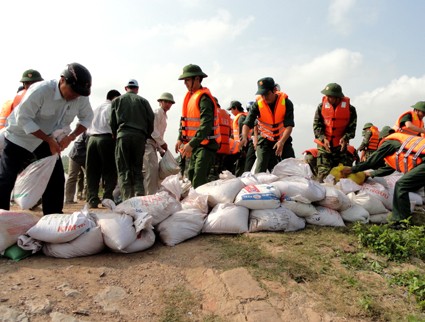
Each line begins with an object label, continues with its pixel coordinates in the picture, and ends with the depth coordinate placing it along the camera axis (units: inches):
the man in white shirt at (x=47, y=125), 108.0
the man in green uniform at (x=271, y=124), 167.6
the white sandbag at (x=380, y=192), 152.4
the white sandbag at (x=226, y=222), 116.6
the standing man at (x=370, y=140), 342.3
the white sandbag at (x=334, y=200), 134.2
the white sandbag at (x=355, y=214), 138.9
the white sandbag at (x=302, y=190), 129.5
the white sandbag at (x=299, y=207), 127.3
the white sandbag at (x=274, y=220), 118.4
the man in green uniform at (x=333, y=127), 187.8
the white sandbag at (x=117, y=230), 100.0
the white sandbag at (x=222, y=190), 124.8
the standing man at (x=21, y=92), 156.9
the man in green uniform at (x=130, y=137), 151.5
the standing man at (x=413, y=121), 207.4
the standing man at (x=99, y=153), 168.1
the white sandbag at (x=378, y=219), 146.9
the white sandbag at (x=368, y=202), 145.9
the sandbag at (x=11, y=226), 96.7
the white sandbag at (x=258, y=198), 121.6
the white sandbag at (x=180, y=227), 111.3
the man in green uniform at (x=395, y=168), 133.1
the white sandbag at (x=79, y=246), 99.0
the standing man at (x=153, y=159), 177.2
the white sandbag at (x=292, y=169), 147.8
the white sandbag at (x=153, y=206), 111.3
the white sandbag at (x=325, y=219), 129.8
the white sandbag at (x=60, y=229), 97.5
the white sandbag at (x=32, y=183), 111.7
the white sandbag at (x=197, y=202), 123.9
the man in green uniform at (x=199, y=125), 142.6
